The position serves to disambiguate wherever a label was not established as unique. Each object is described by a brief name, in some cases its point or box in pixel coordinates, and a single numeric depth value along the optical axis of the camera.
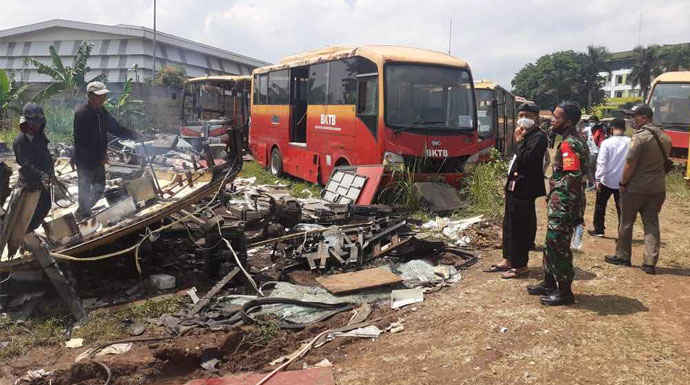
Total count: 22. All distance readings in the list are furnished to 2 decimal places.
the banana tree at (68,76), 19.14
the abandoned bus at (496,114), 14.80
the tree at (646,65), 61.22
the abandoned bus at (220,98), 19.81
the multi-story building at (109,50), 31.31
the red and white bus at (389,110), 8.96
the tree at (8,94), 18.22
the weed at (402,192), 8.64
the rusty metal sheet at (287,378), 3.58
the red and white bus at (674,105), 13.24
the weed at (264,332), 4.26
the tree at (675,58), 60.53
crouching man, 5.47
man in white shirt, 6.74
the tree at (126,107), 20.61
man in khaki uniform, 5.35
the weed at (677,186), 11.21
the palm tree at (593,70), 59.72
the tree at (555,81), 59.34
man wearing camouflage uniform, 4.39
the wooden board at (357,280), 5.18
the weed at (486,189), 8.60
